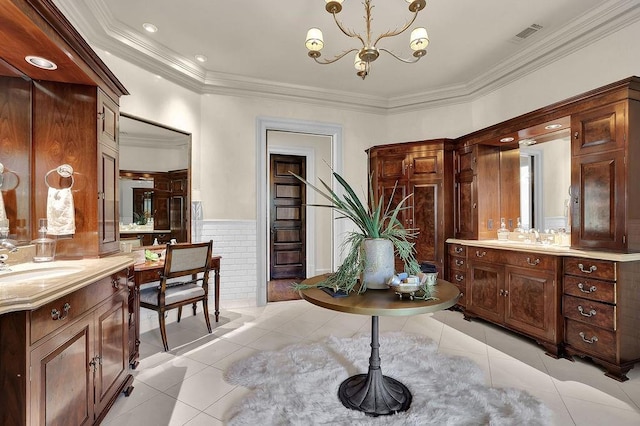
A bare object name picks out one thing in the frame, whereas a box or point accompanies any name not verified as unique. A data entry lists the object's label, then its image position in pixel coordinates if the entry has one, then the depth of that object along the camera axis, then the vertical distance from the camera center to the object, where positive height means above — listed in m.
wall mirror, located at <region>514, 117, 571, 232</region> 3.03 +0.40
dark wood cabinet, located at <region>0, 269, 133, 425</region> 1.16 -0.66
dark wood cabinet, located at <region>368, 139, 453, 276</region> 3.93 +0.35
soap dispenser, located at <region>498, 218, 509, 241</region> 3.60 -0.23
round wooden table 1.48 -0.48
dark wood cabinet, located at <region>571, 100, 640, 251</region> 2.32 +0.30
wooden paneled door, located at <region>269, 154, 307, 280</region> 5.79 -0.10
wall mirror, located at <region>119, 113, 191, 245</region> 3.12 +0.36
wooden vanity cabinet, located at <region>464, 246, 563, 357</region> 2.63 -0.78
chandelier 2.18 +1.23
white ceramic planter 1.80 -0.30
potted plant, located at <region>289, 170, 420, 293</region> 1.80 -0.22
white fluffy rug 1.75 -1.18
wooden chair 2.75 -0.71
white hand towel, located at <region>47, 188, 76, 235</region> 1.95 +0.02
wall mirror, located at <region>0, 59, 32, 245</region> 1.87 +0.40
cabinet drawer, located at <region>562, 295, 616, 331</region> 2.28 -0.78
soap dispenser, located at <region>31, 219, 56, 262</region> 1.88 -0.20
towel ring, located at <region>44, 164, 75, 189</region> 2.01 +0.29
